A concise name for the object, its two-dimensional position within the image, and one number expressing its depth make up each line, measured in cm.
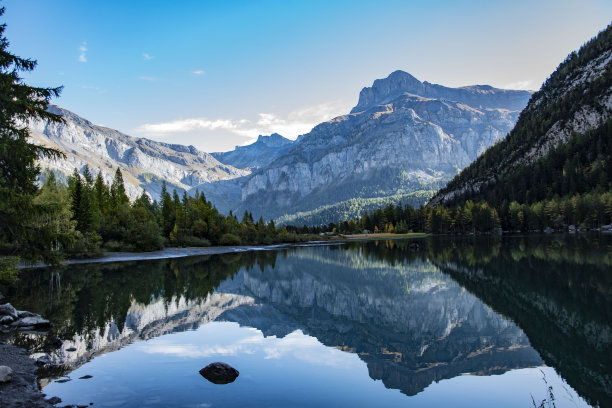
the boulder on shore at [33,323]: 2208
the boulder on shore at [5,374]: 1233
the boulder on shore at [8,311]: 2339
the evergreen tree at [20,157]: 1425
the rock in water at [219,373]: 1422
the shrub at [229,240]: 11369
